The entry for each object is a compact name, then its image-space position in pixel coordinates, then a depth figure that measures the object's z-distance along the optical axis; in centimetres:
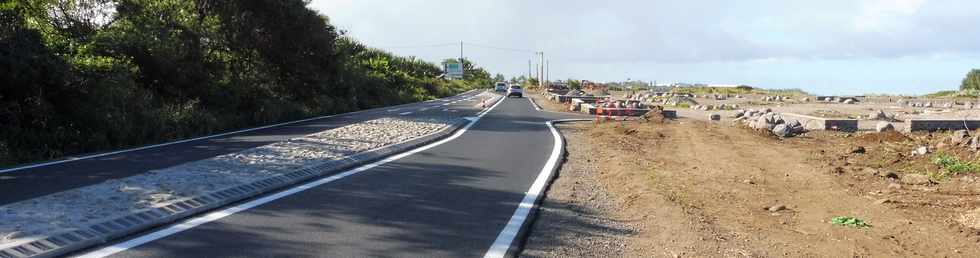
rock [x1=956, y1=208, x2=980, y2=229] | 704
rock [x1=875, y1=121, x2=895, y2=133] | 1933
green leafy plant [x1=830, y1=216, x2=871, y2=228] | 727
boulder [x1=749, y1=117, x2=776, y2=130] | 2023
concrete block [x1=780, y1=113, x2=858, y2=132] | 2158
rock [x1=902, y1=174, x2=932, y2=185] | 1031
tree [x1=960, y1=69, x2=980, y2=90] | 9151
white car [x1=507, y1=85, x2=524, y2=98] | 6323
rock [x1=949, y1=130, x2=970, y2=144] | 1395
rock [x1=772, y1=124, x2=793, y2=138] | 1902
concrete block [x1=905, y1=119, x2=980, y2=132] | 1903
